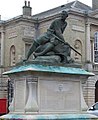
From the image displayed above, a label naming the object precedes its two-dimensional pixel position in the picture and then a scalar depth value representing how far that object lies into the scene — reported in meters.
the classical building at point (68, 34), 25.87
